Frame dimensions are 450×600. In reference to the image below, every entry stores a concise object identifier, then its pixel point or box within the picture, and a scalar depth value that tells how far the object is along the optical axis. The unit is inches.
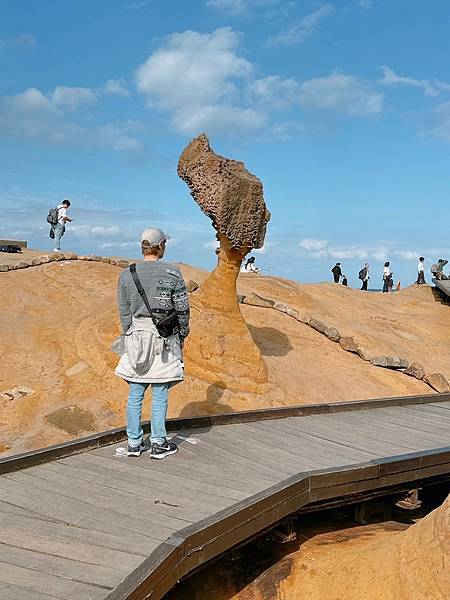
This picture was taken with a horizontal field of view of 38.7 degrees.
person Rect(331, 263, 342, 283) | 1098.1
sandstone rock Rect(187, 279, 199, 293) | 510.4
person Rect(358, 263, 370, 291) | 1093.1
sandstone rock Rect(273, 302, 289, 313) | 542.3
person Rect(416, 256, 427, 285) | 1047.6
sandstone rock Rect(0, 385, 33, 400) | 340.2
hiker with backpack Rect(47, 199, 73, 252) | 641.0
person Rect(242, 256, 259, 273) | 905.4
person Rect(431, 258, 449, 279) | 951.6
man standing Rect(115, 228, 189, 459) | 171.6
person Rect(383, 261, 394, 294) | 1105.4
